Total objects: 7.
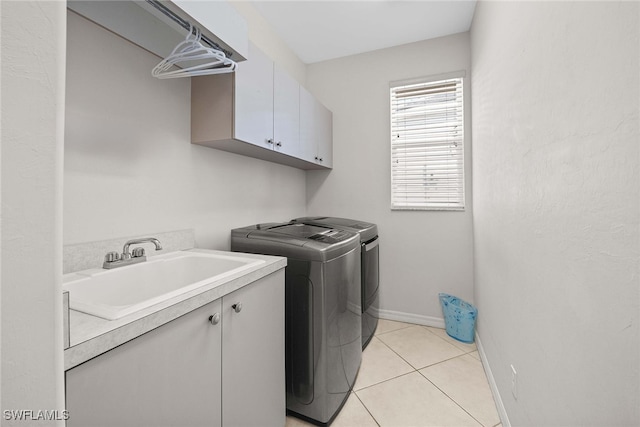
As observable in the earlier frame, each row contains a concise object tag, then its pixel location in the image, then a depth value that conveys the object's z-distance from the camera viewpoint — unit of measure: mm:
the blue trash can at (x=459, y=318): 2295
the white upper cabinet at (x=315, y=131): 2273
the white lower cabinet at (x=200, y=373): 611
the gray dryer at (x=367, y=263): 2248
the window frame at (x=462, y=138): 2492
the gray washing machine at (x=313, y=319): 1434
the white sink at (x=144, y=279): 730
